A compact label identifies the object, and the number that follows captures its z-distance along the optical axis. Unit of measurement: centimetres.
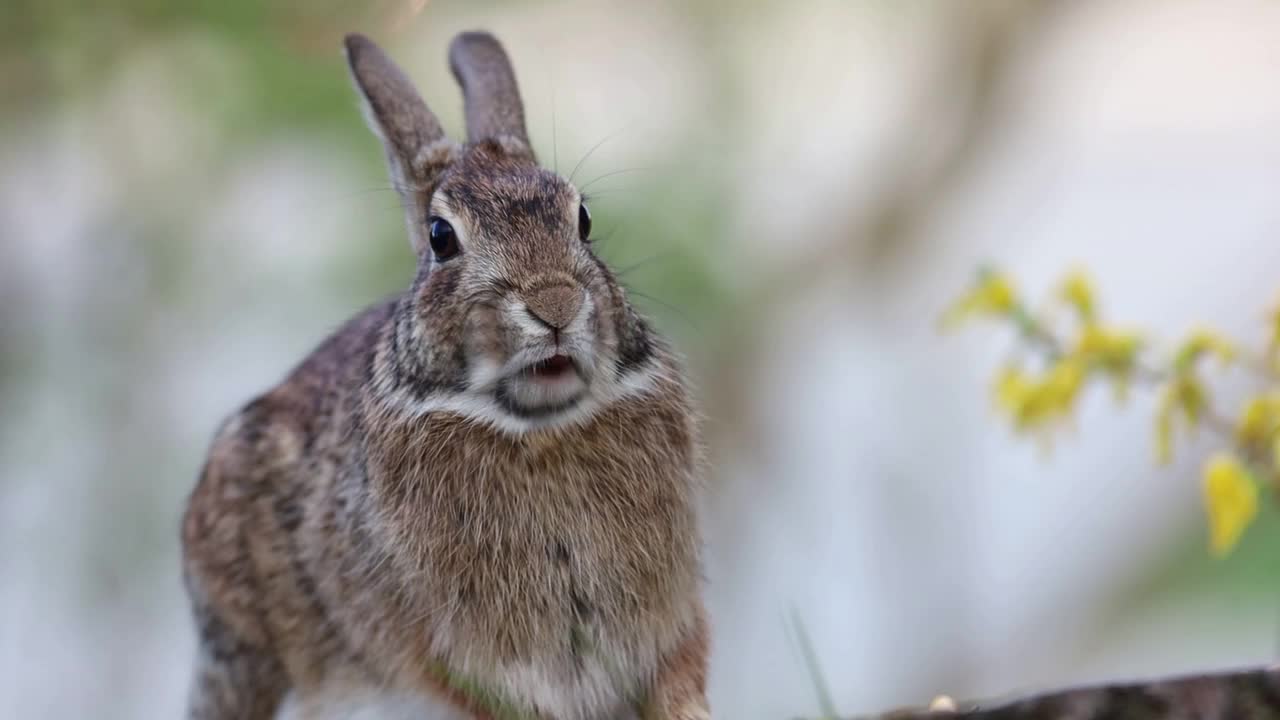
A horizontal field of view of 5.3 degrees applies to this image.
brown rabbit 371
